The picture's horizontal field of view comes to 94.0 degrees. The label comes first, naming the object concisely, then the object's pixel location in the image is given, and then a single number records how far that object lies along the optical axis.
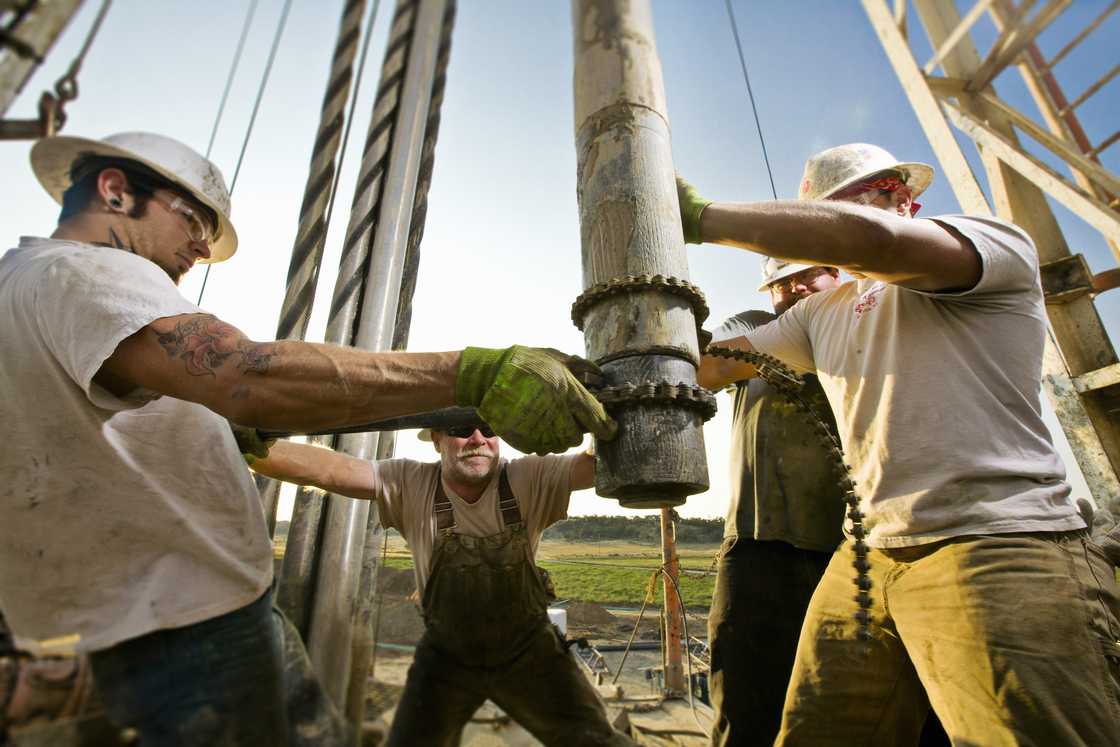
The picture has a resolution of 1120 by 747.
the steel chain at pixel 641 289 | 1.31
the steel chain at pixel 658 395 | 1.22
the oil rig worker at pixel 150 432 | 1.18
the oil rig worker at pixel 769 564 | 2.39
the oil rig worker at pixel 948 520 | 1.31
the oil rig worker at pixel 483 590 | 2.81
